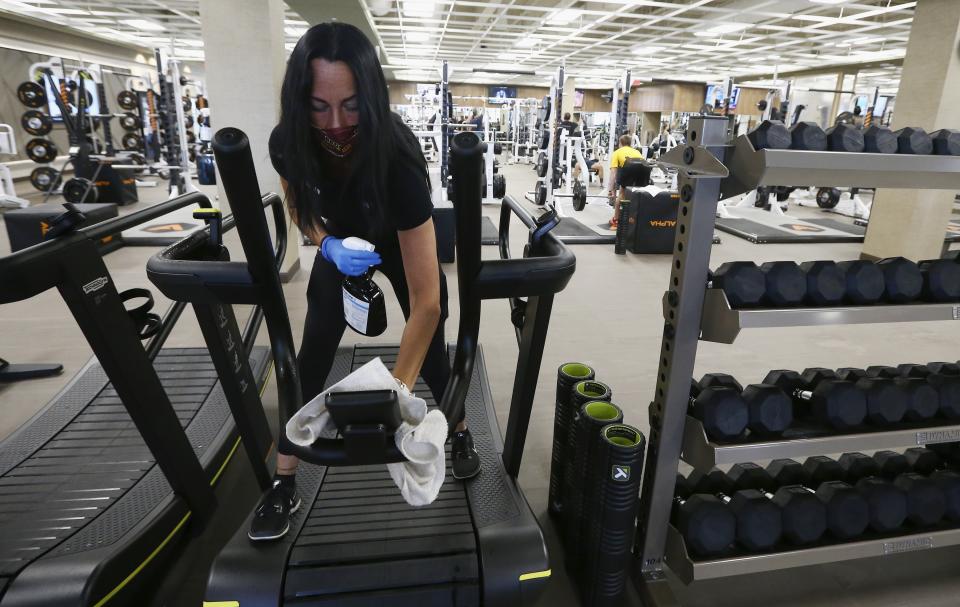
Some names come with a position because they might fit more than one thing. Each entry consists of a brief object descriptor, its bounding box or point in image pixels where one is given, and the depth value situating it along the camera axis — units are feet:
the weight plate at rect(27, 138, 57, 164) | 26.50
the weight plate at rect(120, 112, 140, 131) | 33.86
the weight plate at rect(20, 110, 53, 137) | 25.62
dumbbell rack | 4.25
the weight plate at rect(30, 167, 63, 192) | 26.58
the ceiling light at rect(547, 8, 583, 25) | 31.86
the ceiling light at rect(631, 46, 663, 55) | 43.65
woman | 3.59
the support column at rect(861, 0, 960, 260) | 16.10
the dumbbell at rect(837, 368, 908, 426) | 5.10
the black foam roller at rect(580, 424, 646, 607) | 4.80
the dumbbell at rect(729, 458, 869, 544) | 5.30
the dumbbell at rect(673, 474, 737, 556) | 5.12
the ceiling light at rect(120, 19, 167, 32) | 37.42
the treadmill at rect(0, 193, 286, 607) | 4.41
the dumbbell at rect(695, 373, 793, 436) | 4.86
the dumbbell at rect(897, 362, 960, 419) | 5.37
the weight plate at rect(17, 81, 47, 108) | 26.20
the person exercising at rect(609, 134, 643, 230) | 24.93
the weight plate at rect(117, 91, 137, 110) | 32.19
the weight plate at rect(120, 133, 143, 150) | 34.90
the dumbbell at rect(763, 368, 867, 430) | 5.03
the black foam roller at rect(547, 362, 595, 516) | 6.19
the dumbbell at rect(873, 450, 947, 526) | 5.62
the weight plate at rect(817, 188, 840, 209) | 29.99
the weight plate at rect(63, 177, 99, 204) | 21.85
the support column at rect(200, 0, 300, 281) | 13.38
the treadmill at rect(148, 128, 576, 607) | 3.15
